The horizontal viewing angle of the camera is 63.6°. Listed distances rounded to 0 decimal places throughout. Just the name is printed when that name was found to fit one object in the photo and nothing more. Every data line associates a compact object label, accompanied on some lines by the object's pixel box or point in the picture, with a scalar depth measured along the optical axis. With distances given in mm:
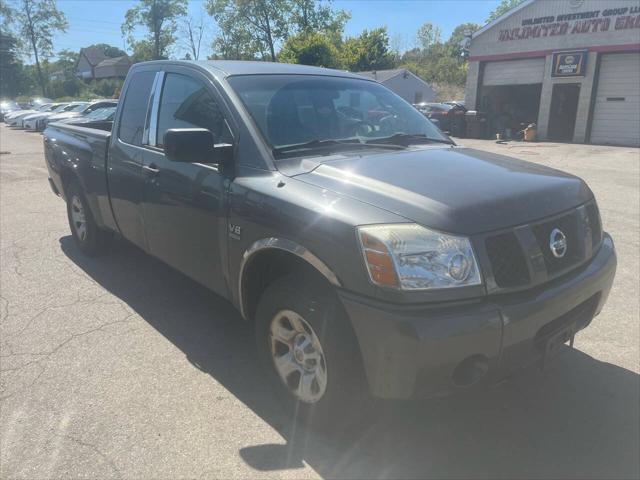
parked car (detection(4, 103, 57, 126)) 29428
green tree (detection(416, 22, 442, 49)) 101500
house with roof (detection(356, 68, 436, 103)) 46375
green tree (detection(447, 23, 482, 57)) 93612
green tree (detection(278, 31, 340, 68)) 33406
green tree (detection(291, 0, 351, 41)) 54531
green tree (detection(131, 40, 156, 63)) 61062
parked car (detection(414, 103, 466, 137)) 24453
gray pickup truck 2170
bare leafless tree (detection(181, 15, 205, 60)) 57731
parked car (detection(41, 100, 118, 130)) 18250
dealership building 21562
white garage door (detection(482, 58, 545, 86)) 24469
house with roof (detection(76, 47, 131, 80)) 83188
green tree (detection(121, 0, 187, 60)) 58938
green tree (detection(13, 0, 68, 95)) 63469
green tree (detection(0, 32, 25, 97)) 66812
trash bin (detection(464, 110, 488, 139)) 23719
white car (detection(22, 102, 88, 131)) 24869
